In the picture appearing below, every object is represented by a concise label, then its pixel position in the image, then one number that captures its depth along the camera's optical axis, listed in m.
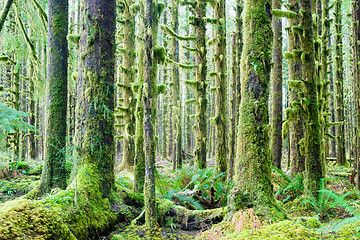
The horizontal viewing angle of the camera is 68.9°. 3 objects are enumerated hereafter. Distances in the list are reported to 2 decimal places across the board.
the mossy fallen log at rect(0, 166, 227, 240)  3.12
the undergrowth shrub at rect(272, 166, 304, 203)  6.79
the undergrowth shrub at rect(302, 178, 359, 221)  5.43
